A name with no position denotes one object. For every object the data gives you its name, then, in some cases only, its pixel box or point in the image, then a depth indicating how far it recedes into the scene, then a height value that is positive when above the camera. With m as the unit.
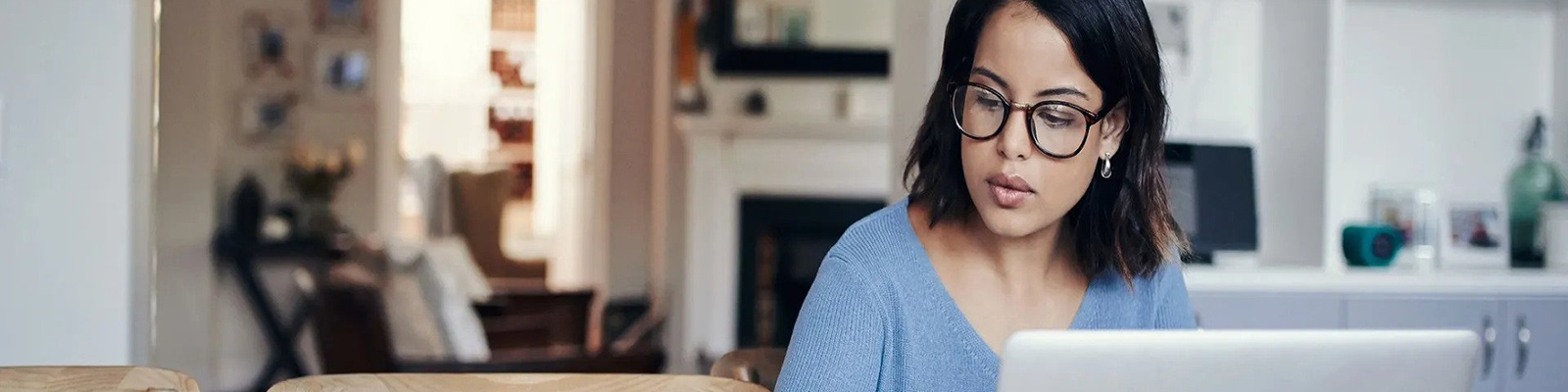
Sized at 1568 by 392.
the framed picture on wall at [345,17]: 6.60 +0.69
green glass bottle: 3.38 -0.02
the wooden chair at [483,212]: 7.43 -0.18
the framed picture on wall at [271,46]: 6.38 +0.54
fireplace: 5.98 -0.10
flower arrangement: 6.39 -0.02
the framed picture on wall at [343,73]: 6.60 +0.44
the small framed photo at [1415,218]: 3.29 -0.07
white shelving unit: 3.51 +0.22
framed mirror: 5.80 +0.55
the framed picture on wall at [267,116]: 6.38 +0.25
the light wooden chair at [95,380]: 1.42 -0.19
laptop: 1.07 -0.13
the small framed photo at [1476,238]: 3.31 -0.12
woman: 1.36 -0.03
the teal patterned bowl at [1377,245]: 3.12 -0.12
